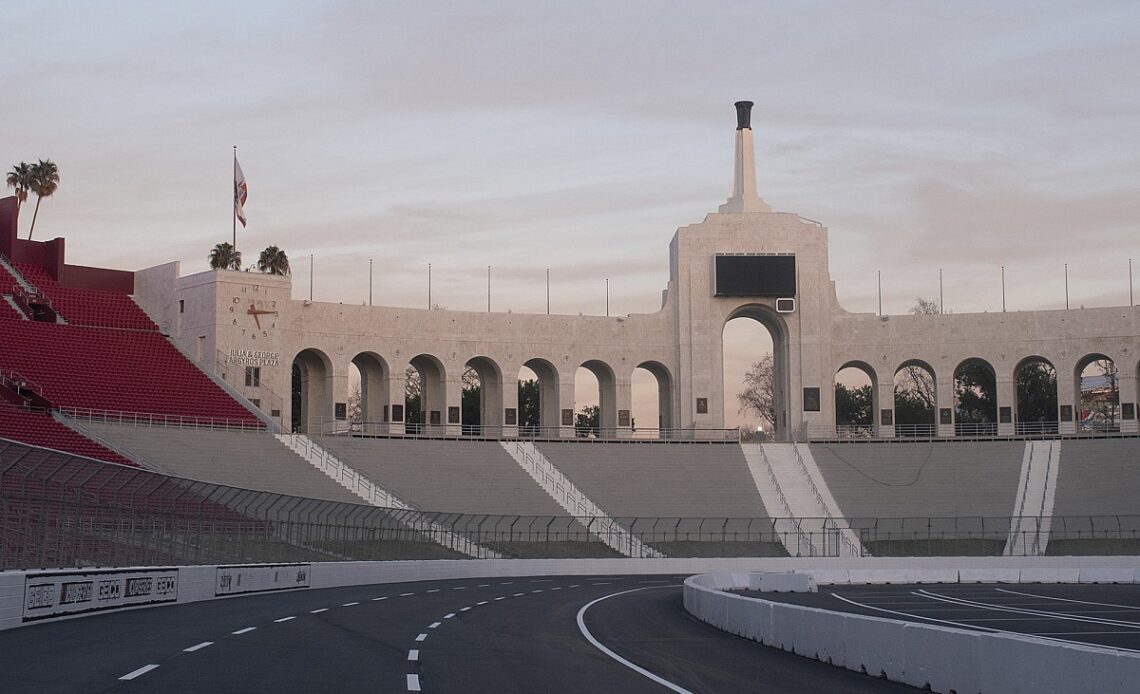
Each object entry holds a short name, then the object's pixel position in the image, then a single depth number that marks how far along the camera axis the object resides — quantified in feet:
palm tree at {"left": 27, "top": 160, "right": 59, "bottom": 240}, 295.89
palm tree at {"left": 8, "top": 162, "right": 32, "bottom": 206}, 295.48
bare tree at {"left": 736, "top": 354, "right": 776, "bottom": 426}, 401.08
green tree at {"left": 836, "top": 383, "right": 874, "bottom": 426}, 400.06
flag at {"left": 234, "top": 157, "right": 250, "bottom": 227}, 250.57
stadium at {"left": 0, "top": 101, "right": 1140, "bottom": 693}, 65.98
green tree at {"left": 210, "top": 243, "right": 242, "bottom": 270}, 278.87
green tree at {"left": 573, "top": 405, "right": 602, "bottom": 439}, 423.23
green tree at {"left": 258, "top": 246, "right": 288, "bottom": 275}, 280.10
